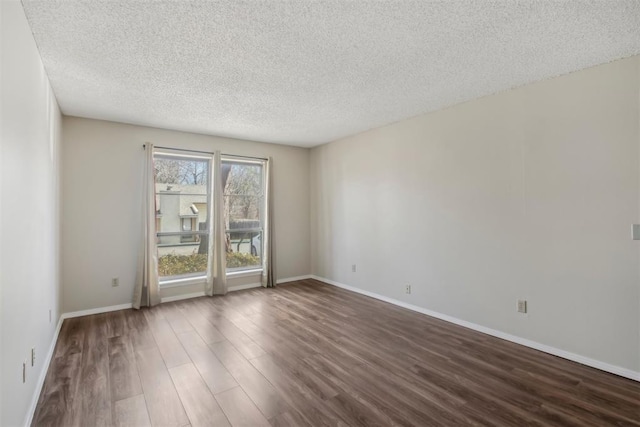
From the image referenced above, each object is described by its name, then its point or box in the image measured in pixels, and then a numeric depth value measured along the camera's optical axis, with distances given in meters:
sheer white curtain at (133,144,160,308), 4.28
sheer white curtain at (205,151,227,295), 4.89
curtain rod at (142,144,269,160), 4.51
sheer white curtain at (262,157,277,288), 5.45
